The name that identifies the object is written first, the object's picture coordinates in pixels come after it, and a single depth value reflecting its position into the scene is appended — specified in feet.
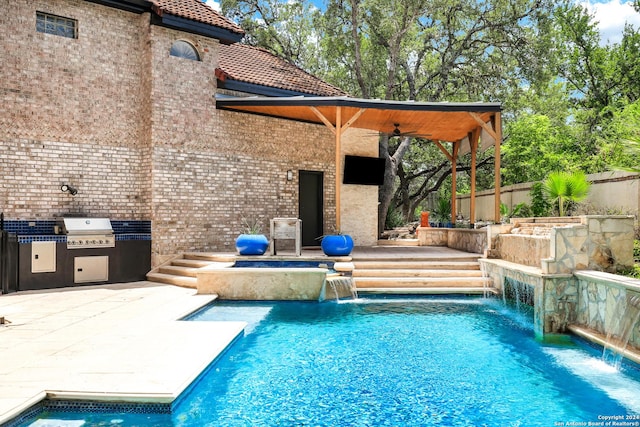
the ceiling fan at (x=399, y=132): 39.50
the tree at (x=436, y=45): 52.24
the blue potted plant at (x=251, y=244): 29.66
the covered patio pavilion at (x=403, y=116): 32.24
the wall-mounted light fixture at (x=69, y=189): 29.40
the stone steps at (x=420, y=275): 27.45
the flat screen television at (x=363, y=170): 41.88
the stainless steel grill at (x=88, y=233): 28.45
